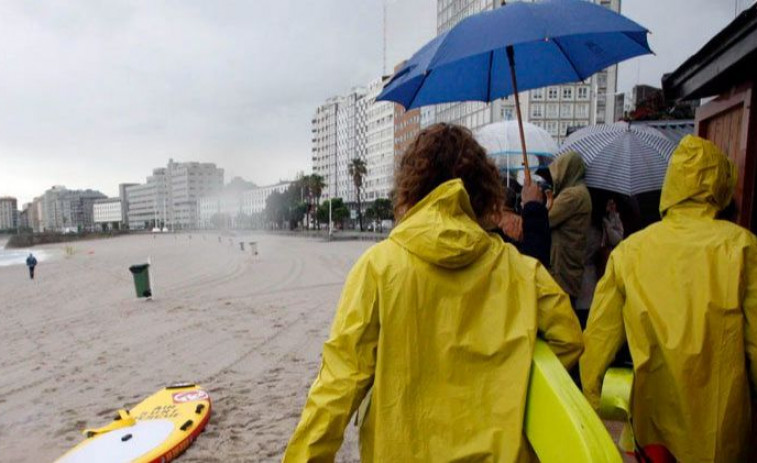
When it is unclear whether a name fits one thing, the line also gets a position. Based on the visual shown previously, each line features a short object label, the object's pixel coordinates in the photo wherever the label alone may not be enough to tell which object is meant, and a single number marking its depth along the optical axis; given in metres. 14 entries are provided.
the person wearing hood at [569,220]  3.17
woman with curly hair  1.36
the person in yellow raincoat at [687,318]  1.91
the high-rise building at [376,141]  101.56
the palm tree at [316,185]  88.31
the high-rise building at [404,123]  88.00
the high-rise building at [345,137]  117.88
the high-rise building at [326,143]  125.69
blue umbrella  2.66
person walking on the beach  21.59
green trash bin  13.14
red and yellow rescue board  3.87
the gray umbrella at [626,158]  3.62
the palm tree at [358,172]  80.12
